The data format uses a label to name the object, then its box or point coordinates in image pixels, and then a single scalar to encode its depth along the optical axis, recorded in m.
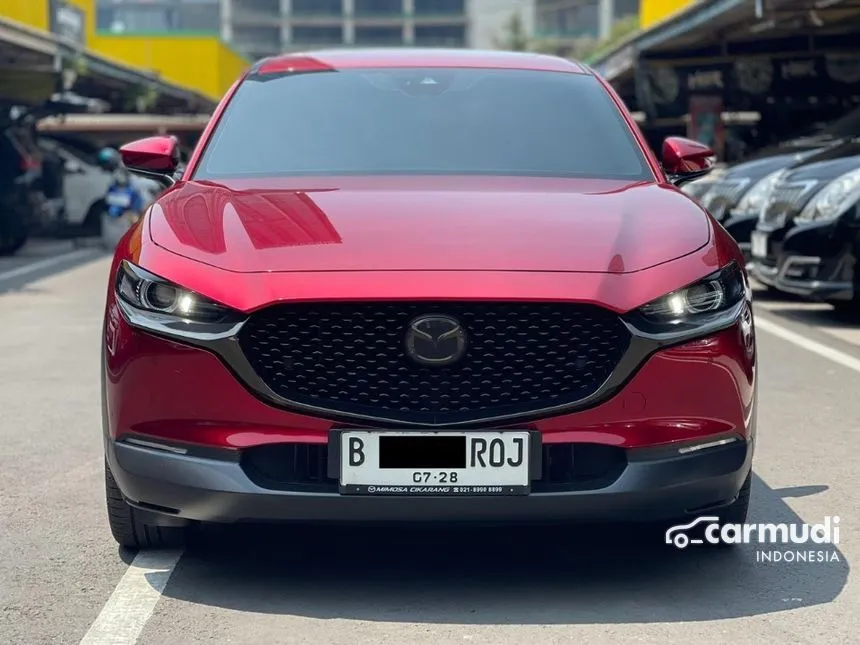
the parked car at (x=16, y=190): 19.14
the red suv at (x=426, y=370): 3.97
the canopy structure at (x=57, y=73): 21.30
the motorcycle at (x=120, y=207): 20.91
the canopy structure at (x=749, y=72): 24.14
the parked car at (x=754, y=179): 13.57
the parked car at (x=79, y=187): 22.89
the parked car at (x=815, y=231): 10.74
